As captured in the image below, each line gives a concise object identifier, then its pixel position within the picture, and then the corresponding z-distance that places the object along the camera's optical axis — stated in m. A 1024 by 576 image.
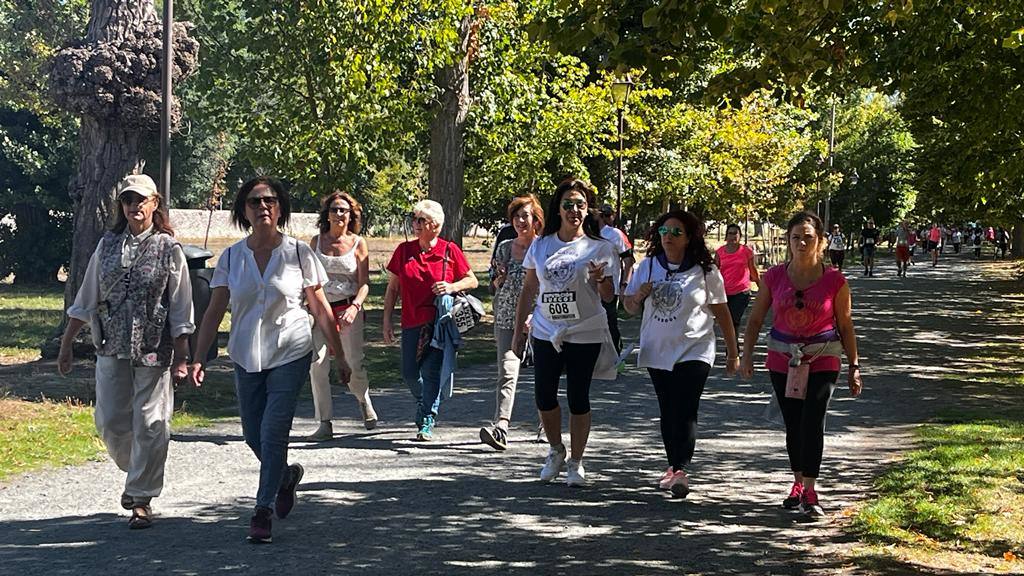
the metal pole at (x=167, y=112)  12.77
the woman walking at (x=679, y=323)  7.78
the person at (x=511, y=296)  9.68
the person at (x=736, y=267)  14.95
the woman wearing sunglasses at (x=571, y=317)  8.12
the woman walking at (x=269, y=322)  6.66
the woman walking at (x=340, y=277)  9.88
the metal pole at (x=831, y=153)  57.75
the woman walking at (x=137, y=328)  6.85
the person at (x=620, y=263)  8.32
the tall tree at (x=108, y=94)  13.17
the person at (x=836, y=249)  32.16
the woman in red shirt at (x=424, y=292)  9.79
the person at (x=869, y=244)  40.56
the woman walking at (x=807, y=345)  7.30
